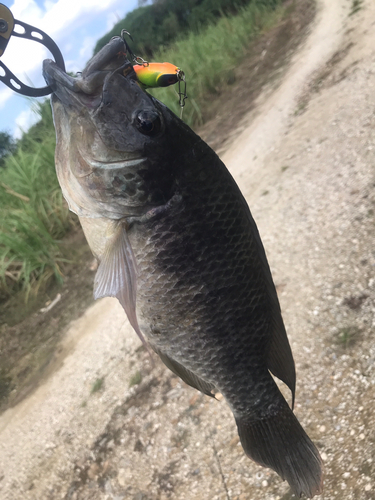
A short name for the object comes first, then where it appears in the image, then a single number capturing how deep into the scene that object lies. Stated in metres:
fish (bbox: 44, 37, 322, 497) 0.26
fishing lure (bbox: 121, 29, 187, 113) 0.25
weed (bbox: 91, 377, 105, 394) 0.67
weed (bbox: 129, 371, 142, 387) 0.63
